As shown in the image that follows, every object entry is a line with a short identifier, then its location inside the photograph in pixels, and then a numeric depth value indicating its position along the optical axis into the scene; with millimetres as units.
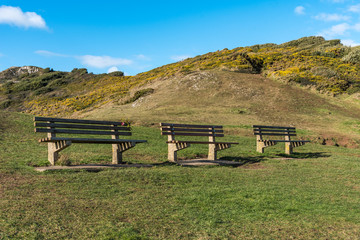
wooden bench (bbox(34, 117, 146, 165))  9156
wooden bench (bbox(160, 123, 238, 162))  11914
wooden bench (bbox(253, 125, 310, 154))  15547
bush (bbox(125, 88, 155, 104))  40178
